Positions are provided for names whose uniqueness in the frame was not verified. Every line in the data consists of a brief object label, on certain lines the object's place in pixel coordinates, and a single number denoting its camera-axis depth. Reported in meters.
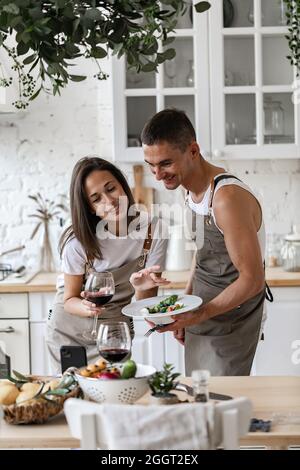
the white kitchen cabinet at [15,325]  4.27
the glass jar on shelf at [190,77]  4.44
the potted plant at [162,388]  2.15
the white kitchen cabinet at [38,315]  4.28
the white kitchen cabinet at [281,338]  4.26
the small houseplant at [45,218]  4.83
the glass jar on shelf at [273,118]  4.43
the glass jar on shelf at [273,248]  4.76
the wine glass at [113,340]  2.20
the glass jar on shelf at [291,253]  4.48
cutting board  4.80
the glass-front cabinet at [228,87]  4.40
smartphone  2.47
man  2.77
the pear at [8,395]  2.16
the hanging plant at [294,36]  4.05
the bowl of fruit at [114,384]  2.12
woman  3.03
